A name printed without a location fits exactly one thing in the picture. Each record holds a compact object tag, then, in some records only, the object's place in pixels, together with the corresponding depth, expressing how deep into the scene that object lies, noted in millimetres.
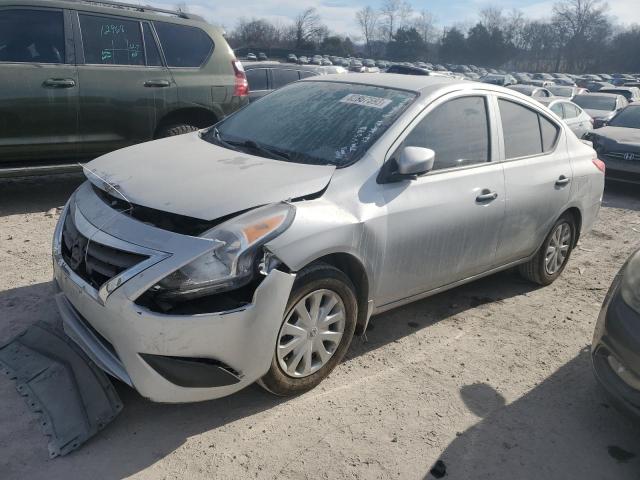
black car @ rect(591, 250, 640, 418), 2777
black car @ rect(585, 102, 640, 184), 9344
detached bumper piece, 2705
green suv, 5535
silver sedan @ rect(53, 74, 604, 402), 2580
